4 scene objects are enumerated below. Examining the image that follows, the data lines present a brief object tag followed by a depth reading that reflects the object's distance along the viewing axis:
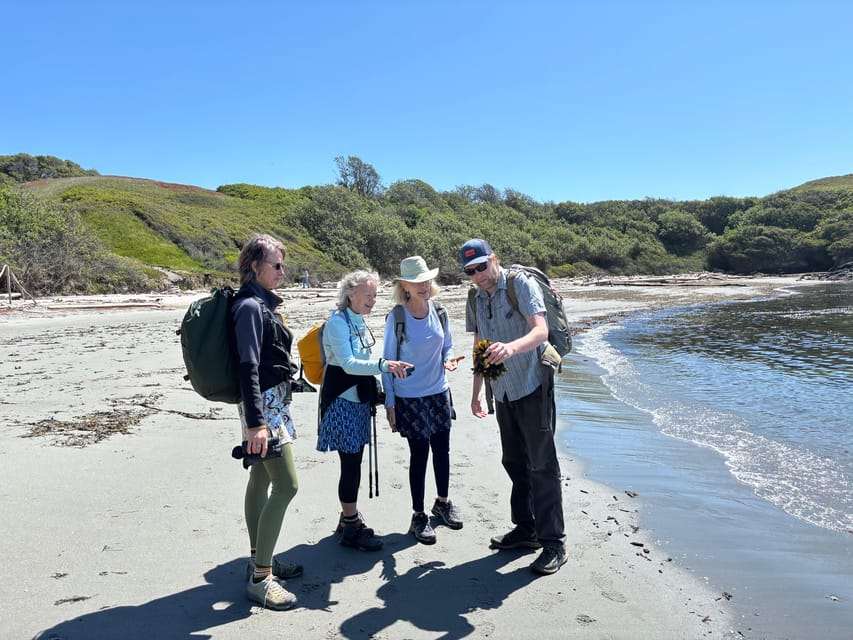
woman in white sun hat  3.70
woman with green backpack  2.71
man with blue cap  3.30
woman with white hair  3.47
